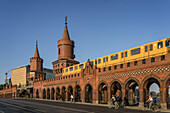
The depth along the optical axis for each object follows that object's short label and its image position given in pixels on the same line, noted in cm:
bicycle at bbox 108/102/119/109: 2695
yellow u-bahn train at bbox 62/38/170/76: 2927
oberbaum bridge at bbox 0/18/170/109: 2900
